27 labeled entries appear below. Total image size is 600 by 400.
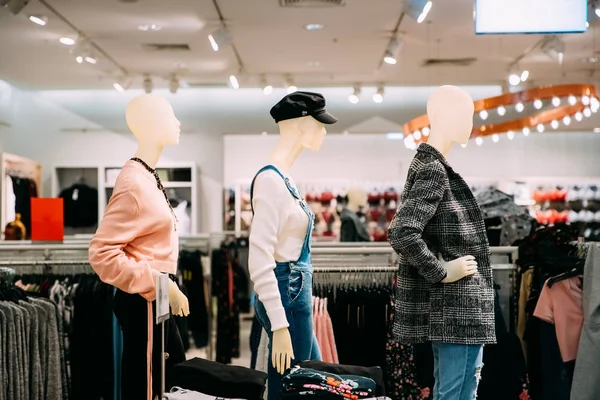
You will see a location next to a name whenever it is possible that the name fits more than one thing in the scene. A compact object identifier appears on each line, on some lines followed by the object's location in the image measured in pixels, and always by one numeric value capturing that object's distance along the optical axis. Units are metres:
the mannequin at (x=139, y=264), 2.31
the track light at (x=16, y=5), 5.79
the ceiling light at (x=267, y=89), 8.92
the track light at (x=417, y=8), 5.70
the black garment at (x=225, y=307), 5.87
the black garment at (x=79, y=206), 10.58
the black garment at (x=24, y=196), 9.60
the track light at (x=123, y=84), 9.33
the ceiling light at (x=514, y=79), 7.13
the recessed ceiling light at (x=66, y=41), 7.51
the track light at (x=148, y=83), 9.63
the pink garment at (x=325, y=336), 3.58
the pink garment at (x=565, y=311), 3.41
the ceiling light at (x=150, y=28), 7.20
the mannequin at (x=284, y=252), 2.28
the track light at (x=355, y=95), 9.38
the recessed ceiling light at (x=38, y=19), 6.60
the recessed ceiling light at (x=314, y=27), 7.17
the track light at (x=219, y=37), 7.00
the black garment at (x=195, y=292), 5.65
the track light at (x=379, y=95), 9.39
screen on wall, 4.15
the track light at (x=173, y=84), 9.64
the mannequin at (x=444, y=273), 2.35
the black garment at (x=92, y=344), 3.84
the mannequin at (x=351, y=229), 7.37
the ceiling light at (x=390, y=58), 7.32
